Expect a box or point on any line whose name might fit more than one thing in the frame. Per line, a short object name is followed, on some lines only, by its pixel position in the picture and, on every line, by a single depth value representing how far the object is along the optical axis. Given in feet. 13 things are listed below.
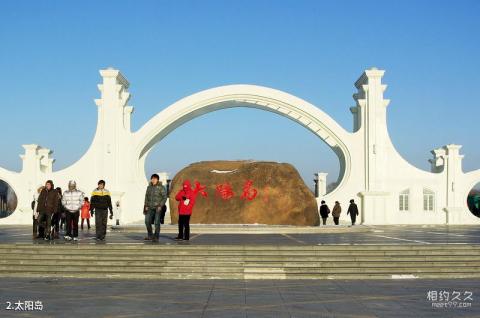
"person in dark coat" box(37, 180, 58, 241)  49.90
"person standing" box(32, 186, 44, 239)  52.35
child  86.36
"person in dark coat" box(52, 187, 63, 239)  52.08
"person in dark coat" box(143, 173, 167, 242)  46.83
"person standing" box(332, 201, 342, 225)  100.89
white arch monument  118.83
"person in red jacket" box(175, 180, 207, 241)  48.24
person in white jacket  50.29
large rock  78.64
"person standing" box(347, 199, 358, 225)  98.03
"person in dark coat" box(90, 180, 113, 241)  48.44
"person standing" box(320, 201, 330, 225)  101.24
